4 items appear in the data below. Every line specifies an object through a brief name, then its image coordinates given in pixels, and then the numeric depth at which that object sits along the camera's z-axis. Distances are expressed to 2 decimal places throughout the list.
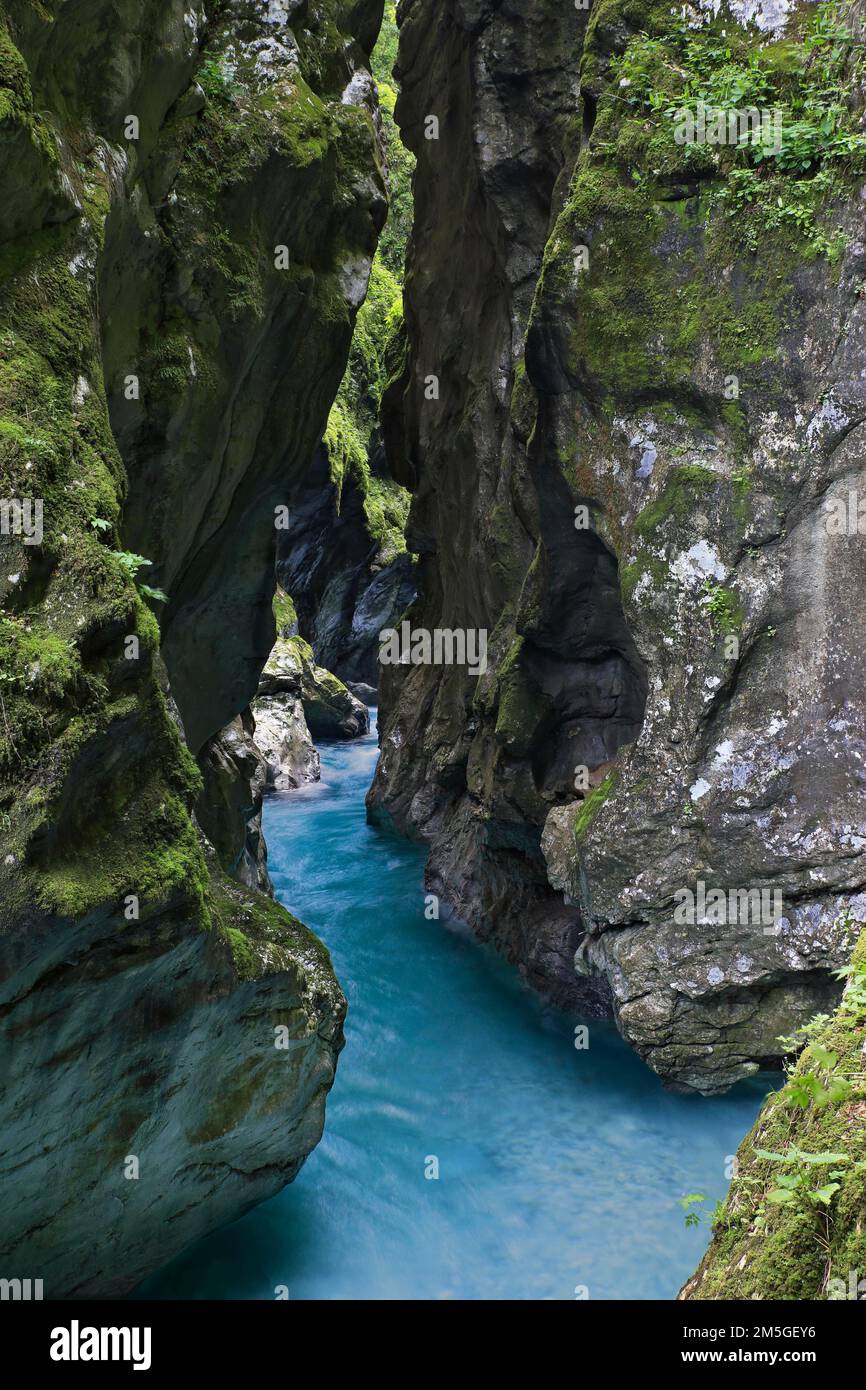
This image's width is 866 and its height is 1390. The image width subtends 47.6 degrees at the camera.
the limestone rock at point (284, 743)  25.14
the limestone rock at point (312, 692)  25.50
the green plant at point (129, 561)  5.23
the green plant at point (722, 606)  8.47
